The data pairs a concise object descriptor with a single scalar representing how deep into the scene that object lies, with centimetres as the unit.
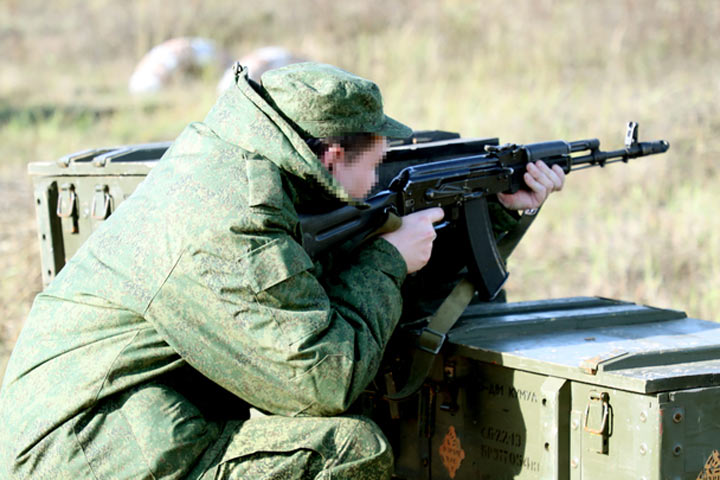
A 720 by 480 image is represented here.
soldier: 527
